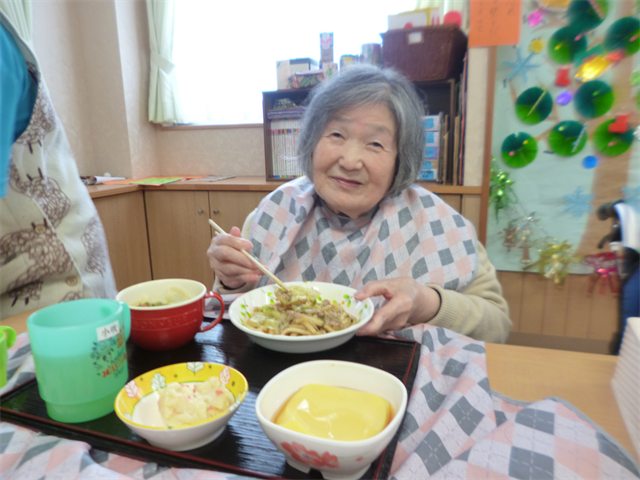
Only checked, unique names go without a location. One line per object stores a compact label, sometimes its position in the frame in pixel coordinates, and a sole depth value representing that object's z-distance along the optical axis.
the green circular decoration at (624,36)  1.73
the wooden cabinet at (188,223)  2.55
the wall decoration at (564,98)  1.85
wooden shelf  2.30
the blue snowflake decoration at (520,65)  1.86
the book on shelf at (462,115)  1.95
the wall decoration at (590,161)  1.85
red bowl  0.73
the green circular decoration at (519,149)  1.91
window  2.77
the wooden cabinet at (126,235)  2.41
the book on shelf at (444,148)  2.09
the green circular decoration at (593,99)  1.79
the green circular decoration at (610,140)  1.78
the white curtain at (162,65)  2.88
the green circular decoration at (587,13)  1.75
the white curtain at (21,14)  1.89
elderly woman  1.18
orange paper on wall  1.76
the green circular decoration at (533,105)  1.87
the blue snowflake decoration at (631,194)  1.78
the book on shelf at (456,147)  2.04
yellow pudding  0.46
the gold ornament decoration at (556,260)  1.97
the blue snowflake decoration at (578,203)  1.89
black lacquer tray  0.49
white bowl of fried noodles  0.73
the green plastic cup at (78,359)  0.52
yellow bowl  0.48
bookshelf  2.04
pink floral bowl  0.42
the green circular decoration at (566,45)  1.79
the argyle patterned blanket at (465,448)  0.49
